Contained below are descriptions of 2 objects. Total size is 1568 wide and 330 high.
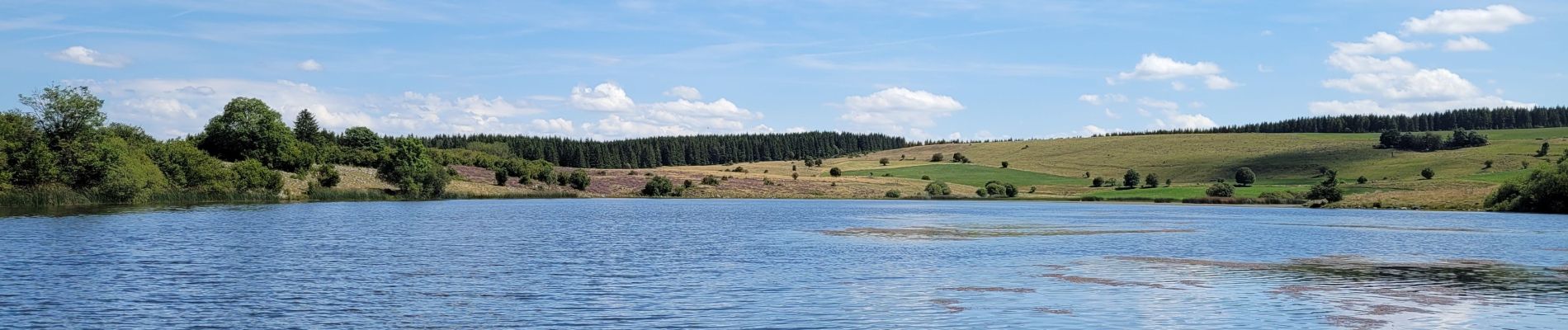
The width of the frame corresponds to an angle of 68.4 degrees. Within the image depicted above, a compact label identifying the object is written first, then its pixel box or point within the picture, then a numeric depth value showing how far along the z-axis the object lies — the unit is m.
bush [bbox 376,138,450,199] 130.38
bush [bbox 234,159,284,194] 110.75
